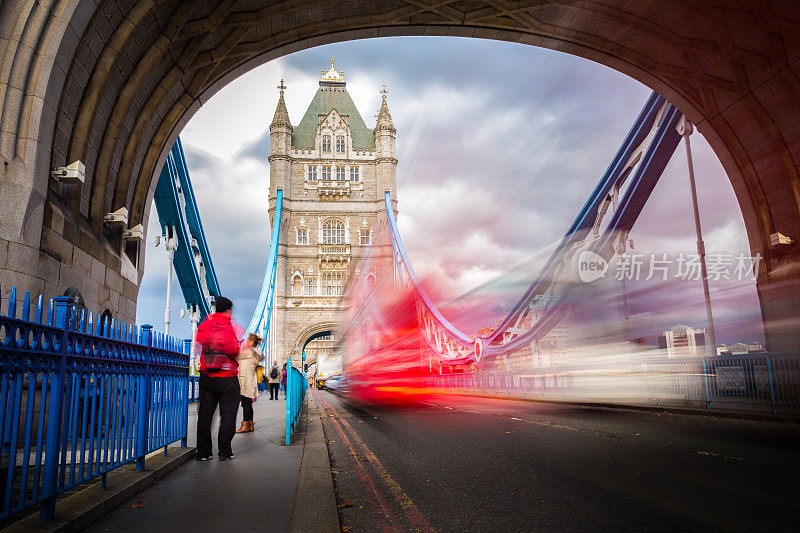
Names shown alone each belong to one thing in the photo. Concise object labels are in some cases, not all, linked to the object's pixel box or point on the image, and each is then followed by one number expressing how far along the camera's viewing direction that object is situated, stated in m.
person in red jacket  5.27
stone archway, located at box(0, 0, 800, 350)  5.86
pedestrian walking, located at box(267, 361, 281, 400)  18.64
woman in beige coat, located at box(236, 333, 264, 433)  7.61
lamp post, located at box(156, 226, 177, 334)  20.45
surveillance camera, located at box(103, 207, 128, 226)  8.41
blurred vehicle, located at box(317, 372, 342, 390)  37.59
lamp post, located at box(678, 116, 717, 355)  15.66
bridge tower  53.28
